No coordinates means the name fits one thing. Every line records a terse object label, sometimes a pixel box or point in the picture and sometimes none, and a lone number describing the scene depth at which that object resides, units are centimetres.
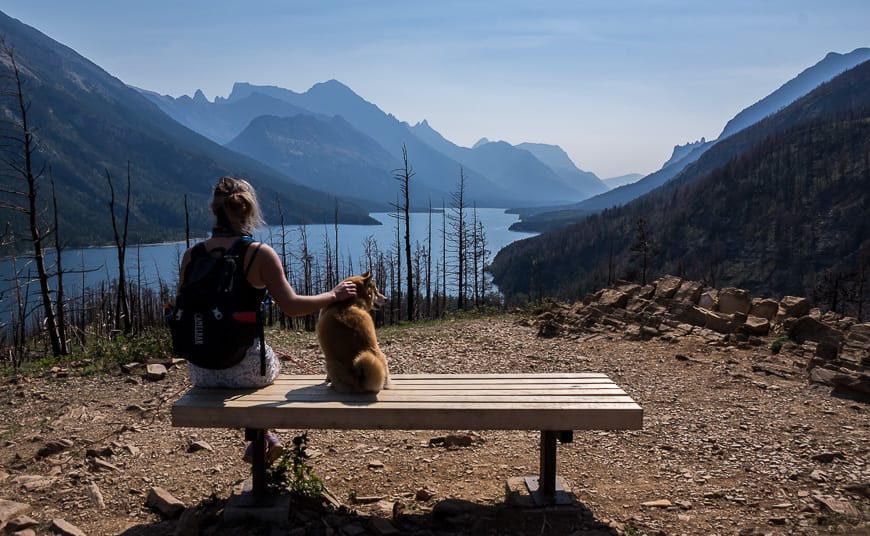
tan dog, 387
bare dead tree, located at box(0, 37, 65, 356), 1422
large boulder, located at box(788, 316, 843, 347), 948
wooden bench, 362
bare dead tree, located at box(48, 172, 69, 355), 1703
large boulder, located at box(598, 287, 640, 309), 1245
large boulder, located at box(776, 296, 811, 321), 1081
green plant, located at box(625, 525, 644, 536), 379
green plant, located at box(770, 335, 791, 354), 909
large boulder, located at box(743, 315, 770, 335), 1000
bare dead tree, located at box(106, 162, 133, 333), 2056
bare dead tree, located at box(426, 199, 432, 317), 4366
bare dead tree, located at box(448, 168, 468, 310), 3622
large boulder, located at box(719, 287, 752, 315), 1150
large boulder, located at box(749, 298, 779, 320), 1099
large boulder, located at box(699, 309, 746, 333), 1040
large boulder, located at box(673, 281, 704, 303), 1196
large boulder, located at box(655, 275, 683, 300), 1237
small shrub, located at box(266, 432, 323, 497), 410
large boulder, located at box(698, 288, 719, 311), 1188
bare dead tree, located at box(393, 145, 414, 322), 2819
